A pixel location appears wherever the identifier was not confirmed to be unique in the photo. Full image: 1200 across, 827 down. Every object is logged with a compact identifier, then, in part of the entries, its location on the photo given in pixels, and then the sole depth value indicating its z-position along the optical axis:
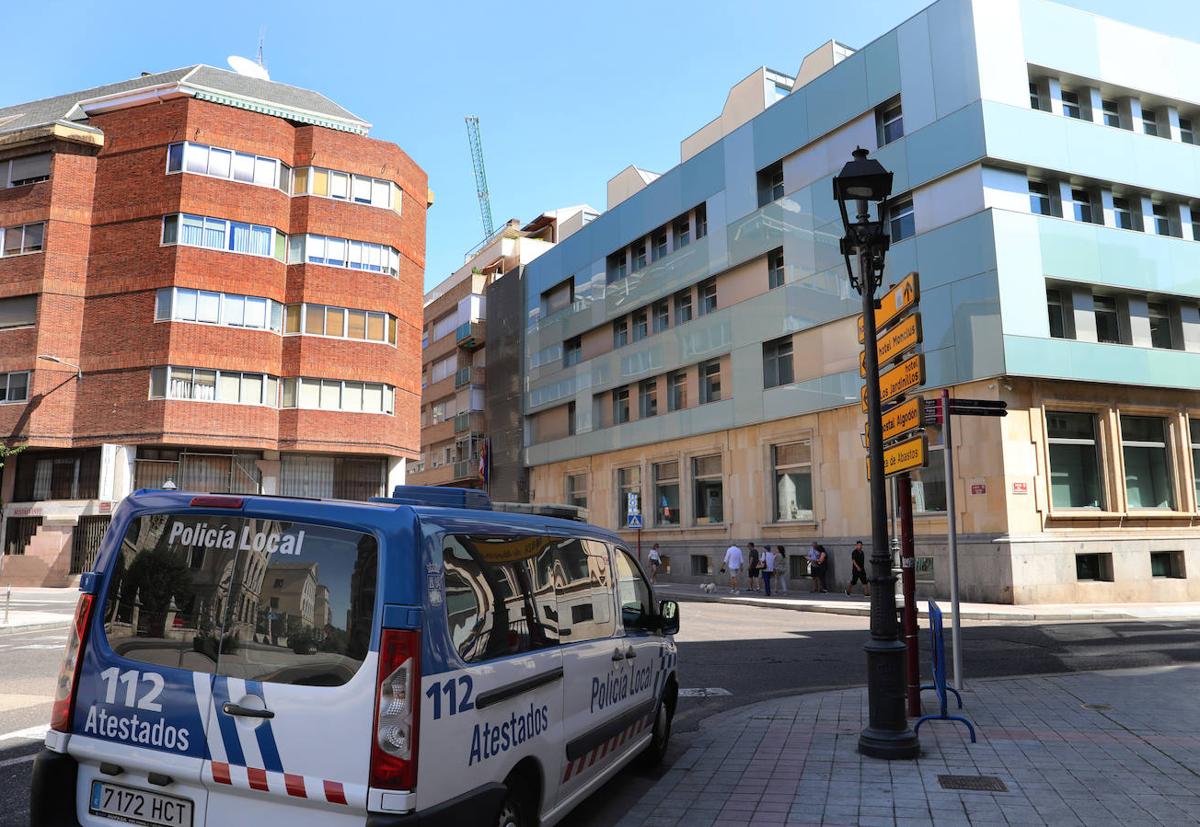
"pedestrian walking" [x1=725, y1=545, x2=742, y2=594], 27.42
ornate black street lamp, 6.33
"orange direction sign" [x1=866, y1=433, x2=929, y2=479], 7.28
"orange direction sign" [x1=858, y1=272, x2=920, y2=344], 7.34
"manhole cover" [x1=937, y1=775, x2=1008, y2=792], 5.48
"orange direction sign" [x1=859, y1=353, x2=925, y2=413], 7.38
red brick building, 29.80
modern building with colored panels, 22.52
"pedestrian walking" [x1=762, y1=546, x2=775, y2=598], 26.12
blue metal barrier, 7.33
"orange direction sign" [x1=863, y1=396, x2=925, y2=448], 7.33
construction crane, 114.88
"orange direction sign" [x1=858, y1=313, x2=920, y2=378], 7.27
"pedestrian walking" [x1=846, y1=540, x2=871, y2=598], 24.43
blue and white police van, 3.14
